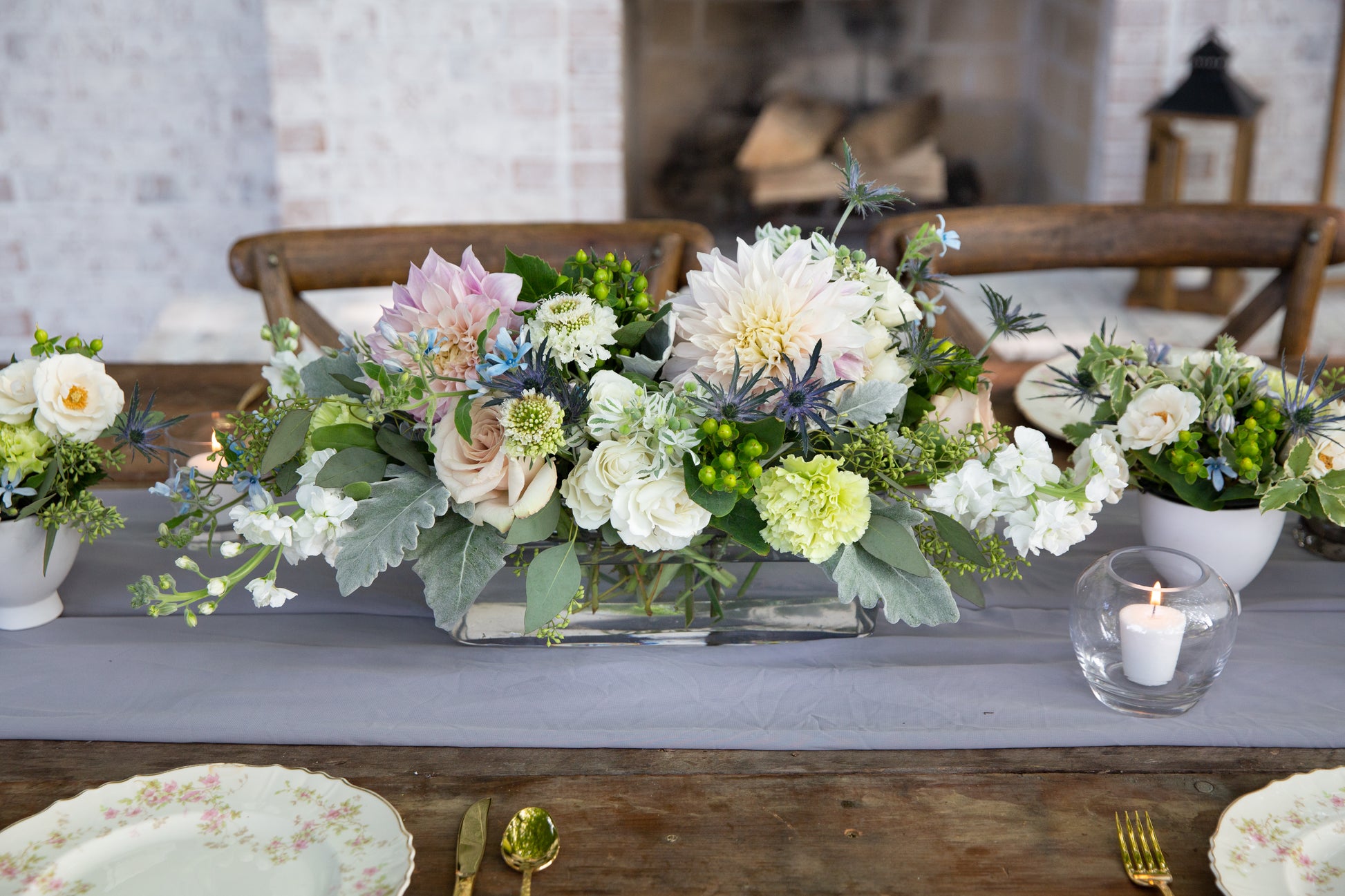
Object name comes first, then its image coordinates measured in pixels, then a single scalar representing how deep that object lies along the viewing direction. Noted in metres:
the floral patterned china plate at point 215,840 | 0.68
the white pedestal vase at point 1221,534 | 0.91
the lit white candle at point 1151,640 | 0.79
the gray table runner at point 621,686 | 0.81
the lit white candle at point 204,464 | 1.06
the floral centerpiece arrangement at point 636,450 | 0.75
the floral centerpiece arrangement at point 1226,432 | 0.88
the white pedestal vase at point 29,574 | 0.89
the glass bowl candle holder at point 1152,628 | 0.79
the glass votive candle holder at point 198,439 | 1.08
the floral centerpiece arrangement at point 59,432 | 0.86
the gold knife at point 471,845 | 0.68
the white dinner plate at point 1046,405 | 1.21
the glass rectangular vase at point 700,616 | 0.90
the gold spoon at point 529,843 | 0.70
